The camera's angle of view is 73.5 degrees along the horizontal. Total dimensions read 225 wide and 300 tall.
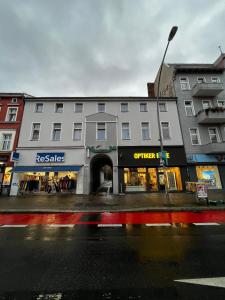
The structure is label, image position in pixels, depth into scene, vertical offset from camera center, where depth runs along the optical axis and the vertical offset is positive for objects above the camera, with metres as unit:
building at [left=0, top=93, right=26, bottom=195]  17.58 +7.48
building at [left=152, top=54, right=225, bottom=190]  18.06 +9.13
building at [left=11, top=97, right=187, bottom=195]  17.70 +5.47
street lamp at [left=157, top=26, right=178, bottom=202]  9.44 +9.62
